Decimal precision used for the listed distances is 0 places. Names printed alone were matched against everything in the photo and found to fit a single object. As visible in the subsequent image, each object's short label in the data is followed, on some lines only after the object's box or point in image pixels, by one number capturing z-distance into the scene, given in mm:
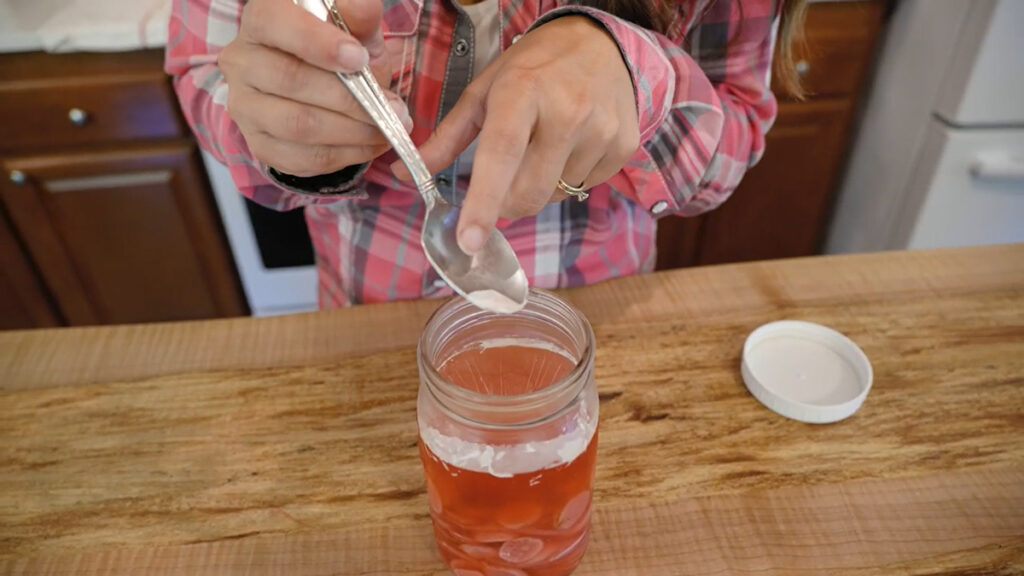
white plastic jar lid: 556
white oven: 1366
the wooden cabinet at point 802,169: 1345
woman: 416
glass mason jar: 408
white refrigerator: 1270
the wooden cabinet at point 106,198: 1204
